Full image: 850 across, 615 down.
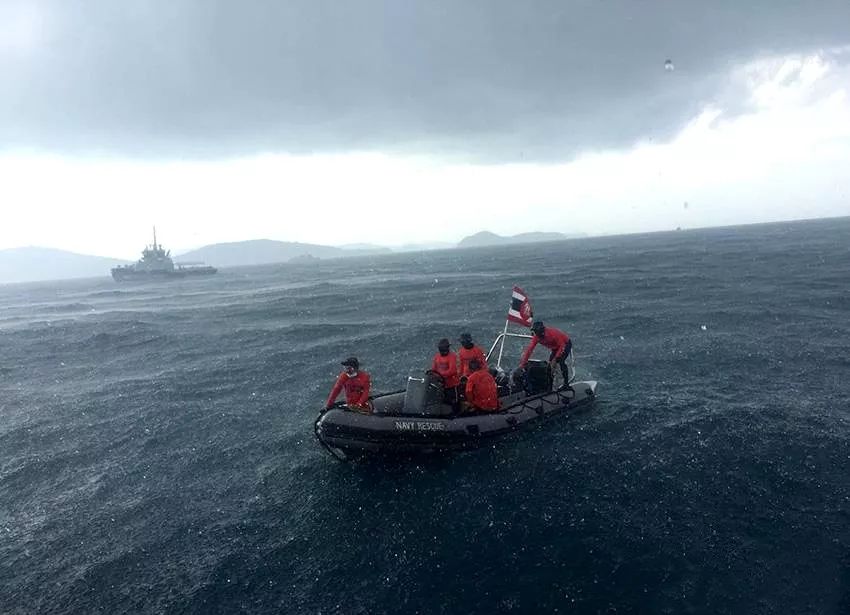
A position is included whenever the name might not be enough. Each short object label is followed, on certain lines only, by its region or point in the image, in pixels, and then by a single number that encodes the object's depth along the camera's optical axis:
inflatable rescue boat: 11.10
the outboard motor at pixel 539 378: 13.59
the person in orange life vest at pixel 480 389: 11.66
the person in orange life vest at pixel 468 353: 11.56
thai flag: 14.27
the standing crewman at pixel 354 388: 11.34
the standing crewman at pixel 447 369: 11.84
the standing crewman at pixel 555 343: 13.23
